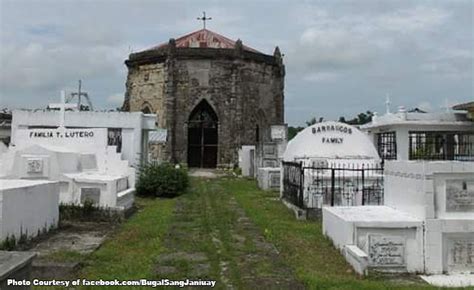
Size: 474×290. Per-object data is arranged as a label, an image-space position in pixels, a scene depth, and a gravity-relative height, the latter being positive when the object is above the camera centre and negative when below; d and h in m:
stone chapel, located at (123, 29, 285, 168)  33.44 +3.59
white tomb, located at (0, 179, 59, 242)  8.24 -0.81
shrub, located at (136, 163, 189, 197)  17.55 -0.74
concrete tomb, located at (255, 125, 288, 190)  20.28 +0.05
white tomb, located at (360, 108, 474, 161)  23.19 +1.10
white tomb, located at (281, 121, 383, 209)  12.98 -0.05
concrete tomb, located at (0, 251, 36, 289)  4.08 -0.83
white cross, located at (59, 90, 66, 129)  16.64 +1.30
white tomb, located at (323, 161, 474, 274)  7.48 -0.93
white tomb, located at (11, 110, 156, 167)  18.61 +1.10
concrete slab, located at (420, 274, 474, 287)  6.79 -1.45
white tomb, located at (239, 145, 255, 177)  27.84 -0.11
